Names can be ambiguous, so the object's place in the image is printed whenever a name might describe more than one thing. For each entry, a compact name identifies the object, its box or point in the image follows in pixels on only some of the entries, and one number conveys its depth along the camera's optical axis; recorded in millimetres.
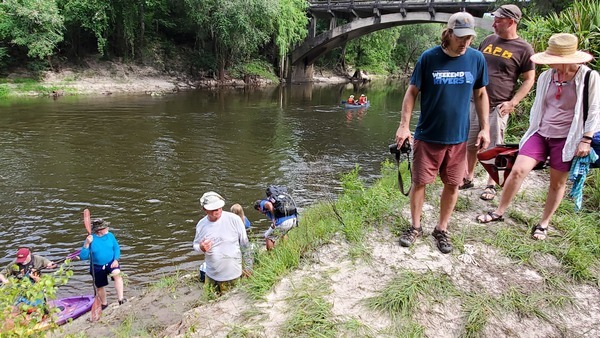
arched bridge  30359
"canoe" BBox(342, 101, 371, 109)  23219
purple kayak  5191
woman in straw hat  3561
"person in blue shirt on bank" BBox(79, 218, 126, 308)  5582
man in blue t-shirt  3297
